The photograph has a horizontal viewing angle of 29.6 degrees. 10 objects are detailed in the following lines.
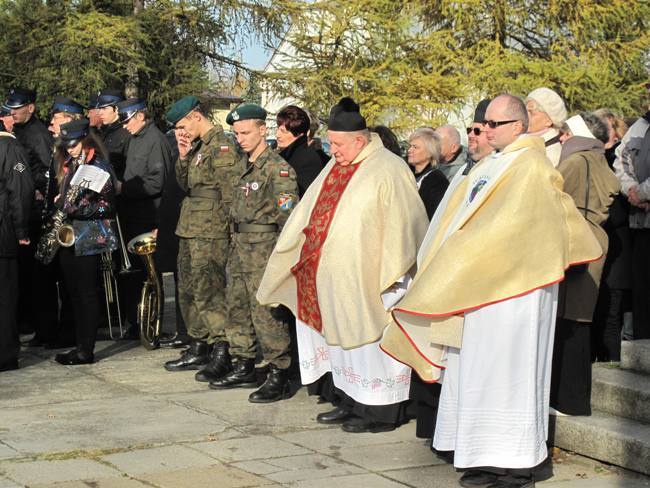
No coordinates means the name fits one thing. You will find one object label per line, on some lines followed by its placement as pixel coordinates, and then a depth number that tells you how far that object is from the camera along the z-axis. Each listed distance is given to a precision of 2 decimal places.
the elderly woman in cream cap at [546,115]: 7.17
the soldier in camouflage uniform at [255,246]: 8.14
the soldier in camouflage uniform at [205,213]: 8.94
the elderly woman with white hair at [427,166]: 8.19
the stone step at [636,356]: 7.01
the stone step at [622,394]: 6.55
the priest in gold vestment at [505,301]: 5.83
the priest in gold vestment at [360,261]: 7.20
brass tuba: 10.00
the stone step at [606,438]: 6.11
